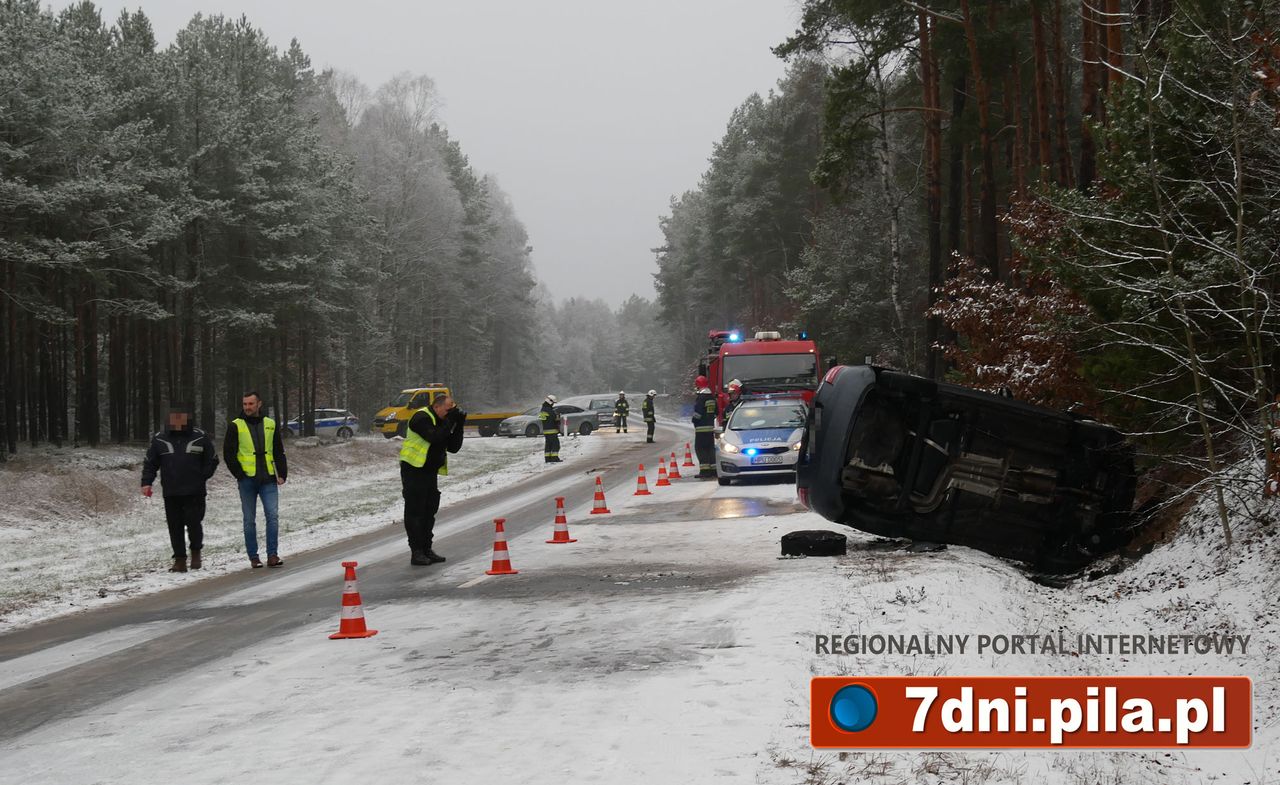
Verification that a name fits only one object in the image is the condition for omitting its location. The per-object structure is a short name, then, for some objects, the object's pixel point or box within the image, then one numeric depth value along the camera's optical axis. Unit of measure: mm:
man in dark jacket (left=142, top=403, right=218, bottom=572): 14398
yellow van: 49438
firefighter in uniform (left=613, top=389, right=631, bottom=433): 47906
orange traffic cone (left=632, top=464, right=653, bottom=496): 22328
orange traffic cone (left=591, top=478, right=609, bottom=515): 19047
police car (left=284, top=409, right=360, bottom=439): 56562
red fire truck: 28031
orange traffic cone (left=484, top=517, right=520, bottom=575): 12406
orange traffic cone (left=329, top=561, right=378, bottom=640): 9008
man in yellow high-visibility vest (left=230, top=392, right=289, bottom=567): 14188
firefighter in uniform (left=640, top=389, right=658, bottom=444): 39250
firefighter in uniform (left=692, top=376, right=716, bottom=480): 25203
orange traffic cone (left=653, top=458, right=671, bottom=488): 24453
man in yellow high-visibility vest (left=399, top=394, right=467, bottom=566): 13508
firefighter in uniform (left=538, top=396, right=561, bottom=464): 33156
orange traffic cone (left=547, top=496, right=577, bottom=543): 15125
